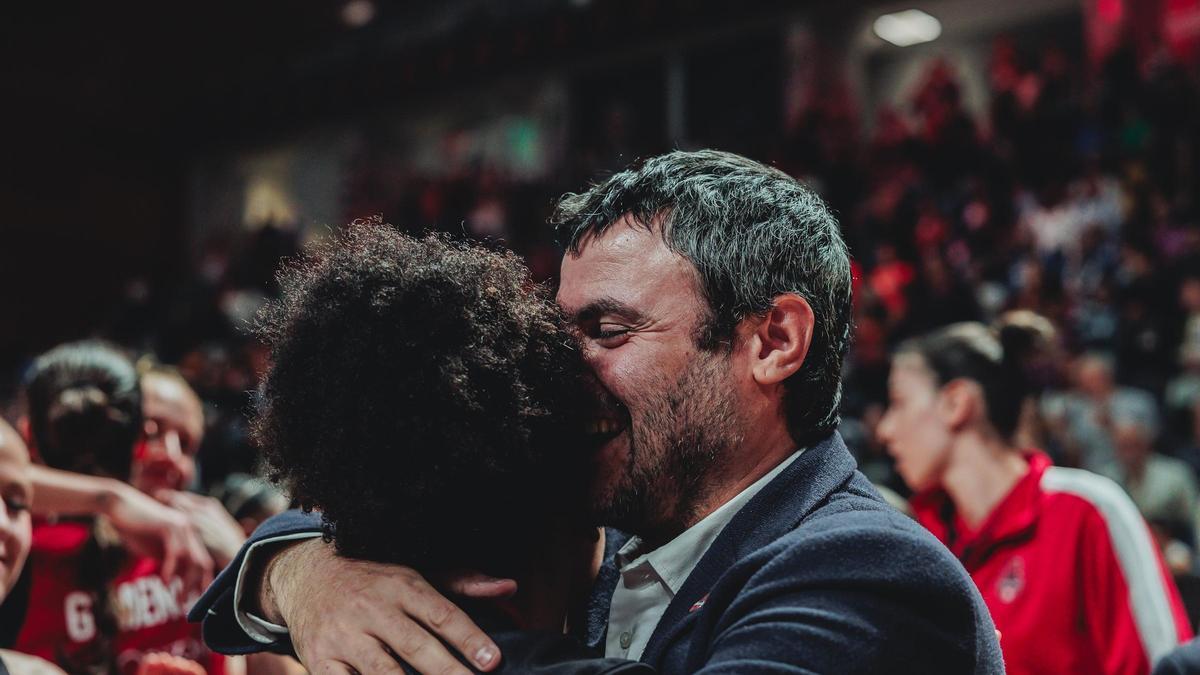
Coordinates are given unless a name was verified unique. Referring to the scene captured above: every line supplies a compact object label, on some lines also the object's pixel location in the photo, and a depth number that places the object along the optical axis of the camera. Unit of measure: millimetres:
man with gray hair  1164
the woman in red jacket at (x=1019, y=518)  2324
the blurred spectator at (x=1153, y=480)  5043
